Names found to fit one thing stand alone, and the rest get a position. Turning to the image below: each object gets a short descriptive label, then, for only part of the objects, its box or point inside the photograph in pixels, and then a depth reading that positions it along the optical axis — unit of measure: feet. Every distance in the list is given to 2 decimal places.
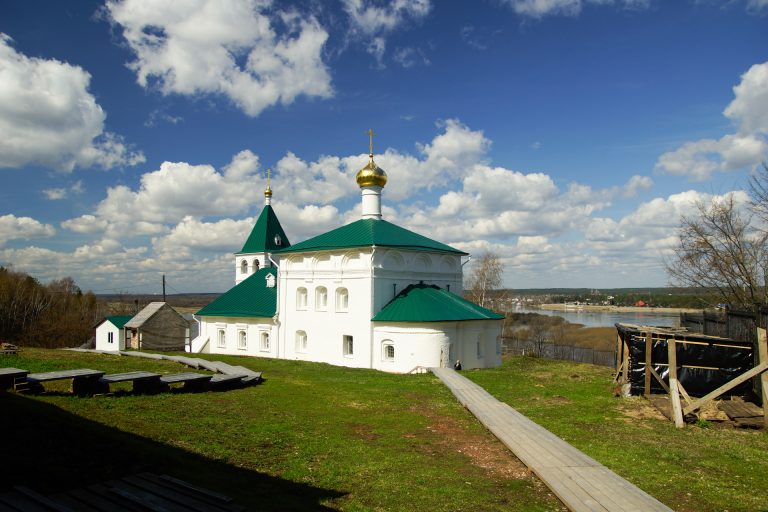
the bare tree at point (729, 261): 61.05
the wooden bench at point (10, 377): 30.55
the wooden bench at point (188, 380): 35.43
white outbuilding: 124.36
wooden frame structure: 30.53
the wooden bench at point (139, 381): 32.81
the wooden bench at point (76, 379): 30.89
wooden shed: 118.32
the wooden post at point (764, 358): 30.07
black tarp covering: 34.24
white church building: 66.28
